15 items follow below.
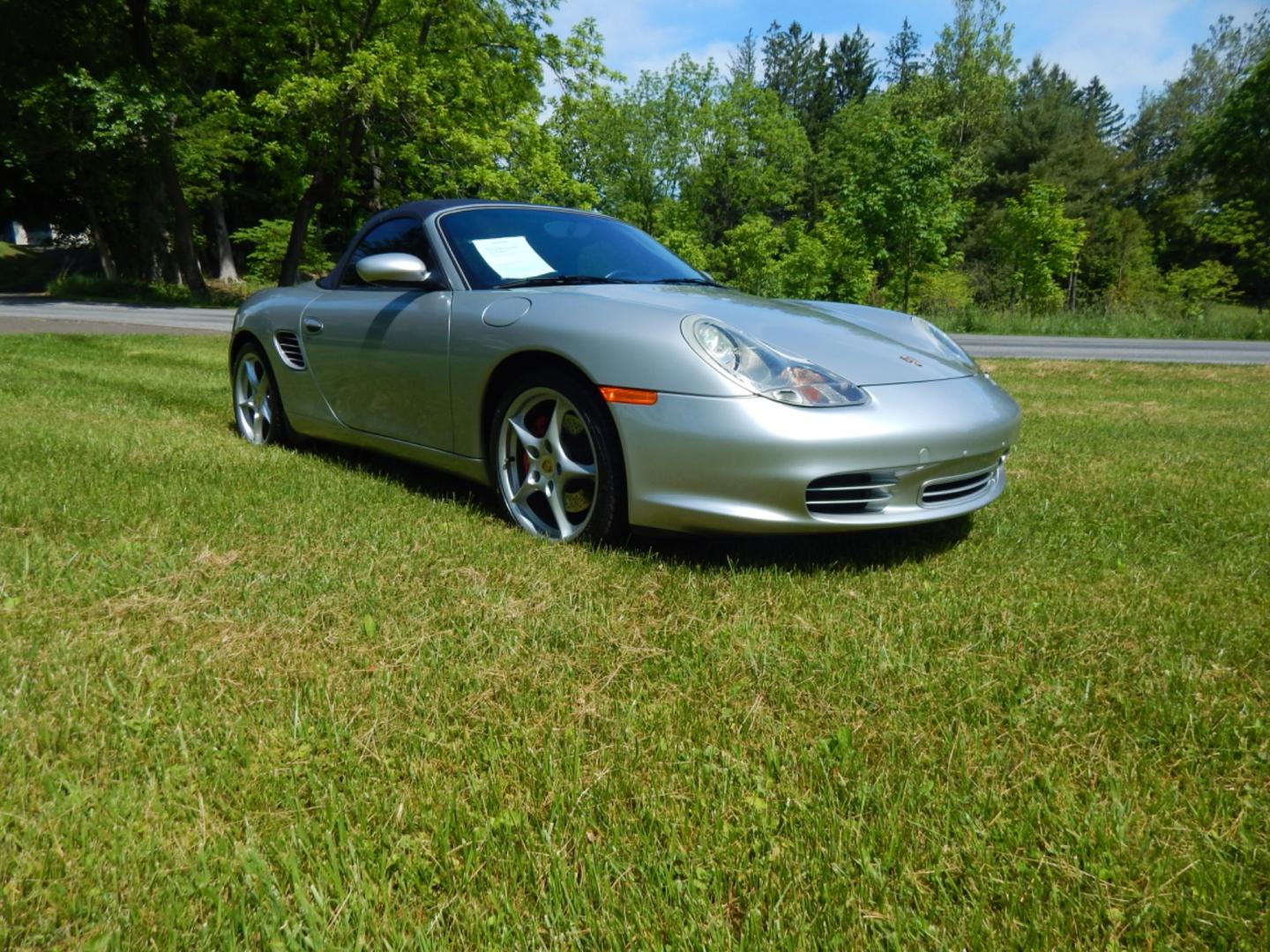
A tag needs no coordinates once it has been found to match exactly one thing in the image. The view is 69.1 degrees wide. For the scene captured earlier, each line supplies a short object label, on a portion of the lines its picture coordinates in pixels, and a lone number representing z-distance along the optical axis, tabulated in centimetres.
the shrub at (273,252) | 3366
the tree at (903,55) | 6278
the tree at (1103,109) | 6038
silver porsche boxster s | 294
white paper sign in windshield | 385
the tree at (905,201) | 1934
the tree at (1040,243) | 2717
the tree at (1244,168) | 3516
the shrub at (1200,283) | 3572
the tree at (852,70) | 6181
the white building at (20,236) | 5941
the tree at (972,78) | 5159
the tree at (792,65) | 6156
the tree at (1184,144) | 4391
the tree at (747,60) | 5991
